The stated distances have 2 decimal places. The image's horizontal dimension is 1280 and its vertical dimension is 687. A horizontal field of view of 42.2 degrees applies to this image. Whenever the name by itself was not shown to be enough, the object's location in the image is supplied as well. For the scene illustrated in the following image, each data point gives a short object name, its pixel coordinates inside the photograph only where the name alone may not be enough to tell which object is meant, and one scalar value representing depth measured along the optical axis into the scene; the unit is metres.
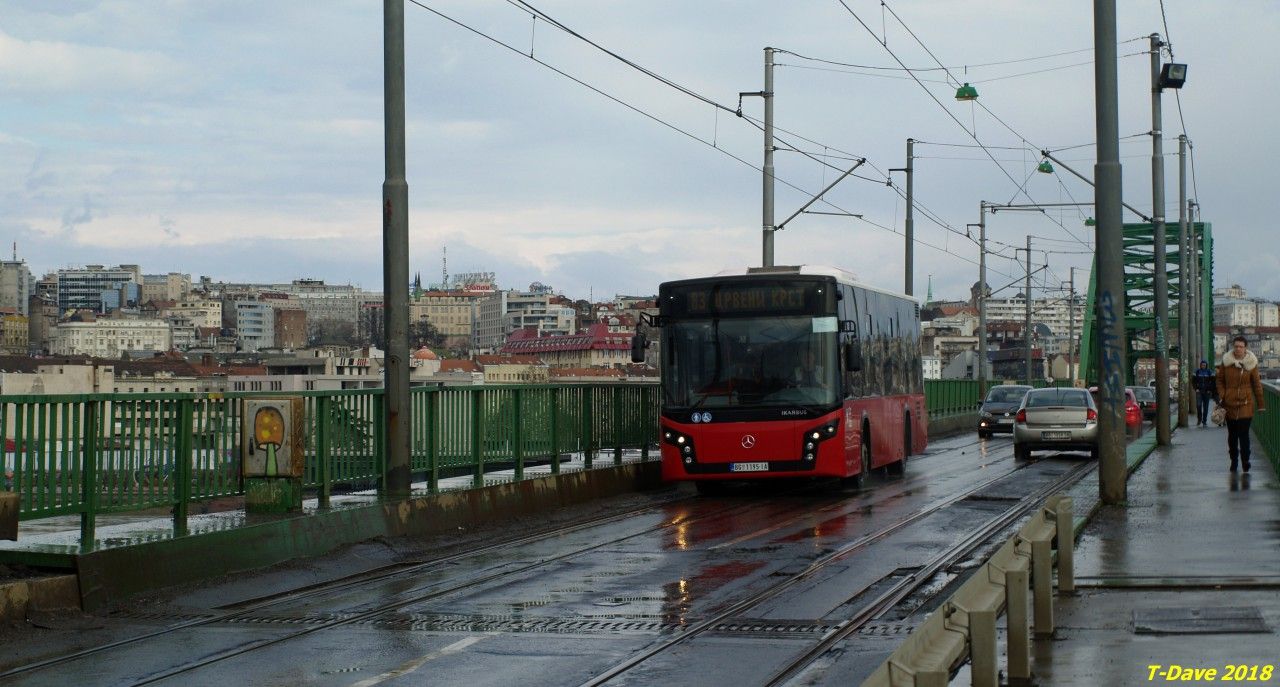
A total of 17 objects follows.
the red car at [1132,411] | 45.66
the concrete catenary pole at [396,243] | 17.17
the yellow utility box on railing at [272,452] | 14.73
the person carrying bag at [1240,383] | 21.42
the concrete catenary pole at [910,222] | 49.41
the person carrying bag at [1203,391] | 48.69
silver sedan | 34.06
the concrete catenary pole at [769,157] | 37.09
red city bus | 22.91
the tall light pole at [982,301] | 64.06
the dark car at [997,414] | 45.53
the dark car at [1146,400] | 57.34
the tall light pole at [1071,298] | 89.06
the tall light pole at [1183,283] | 50.16
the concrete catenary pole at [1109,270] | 18.12
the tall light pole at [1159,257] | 34.19
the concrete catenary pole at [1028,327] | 70.25
